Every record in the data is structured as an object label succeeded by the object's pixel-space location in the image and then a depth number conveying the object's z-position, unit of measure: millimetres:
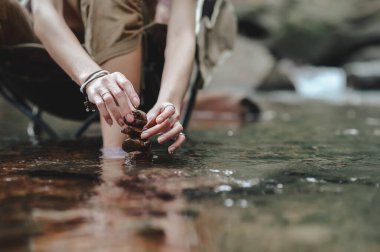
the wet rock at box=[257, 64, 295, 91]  9047
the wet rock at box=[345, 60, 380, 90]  9016
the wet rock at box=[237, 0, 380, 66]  12023
